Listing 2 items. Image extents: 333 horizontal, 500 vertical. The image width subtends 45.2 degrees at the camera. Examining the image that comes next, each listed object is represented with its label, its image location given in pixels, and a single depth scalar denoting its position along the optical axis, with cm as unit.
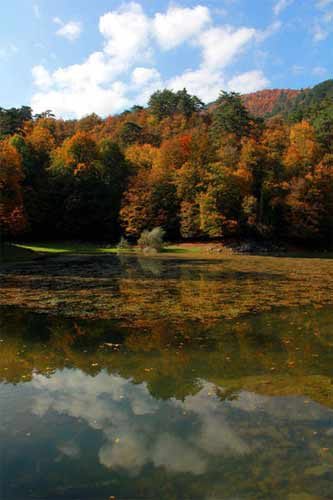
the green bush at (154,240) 4303
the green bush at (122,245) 4628
